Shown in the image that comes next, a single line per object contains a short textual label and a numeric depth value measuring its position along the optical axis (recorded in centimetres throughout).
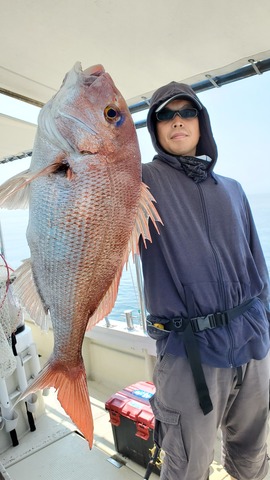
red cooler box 253
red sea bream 109
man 156
